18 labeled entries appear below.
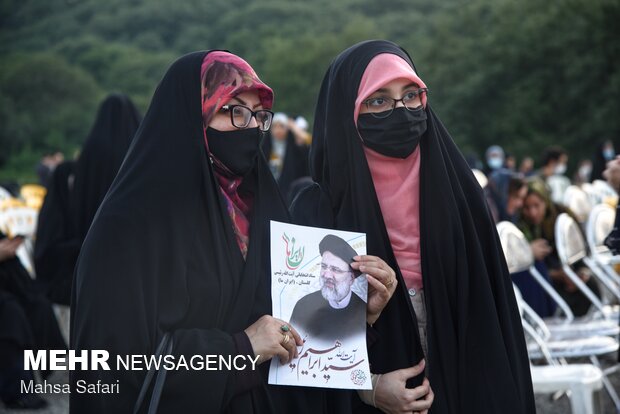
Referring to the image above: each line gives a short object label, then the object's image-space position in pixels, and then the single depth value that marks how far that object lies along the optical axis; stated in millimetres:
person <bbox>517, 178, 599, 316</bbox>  6910
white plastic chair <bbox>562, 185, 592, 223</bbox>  9055
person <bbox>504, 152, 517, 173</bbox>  20138
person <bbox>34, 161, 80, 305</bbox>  6086
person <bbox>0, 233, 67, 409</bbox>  6113
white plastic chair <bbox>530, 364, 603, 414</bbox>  4176
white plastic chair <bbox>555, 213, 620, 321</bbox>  5957
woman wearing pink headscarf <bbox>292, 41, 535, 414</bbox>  2582
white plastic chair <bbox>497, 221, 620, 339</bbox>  5195
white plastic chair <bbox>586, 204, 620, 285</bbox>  5965
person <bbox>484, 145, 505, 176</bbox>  18534
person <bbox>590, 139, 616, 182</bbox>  13994
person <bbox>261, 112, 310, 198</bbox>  8781
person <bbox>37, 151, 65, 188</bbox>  17556
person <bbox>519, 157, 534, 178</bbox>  21709
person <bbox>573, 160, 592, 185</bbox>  22434
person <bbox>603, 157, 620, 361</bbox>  3400
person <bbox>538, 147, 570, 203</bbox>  13602
